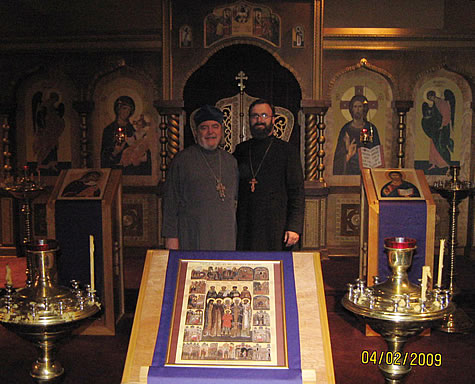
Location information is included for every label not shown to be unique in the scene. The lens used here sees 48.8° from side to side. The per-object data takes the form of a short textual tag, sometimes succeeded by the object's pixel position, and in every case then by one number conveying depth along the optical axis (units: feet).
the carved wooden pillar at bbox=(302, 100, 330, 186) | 20.76
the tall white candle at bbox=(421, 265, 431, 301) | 6.32
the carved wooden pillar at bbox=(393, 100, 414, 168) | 21.39
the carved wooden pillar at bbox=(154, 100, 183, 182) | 20.77
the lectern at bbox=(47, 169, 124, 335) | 12.45
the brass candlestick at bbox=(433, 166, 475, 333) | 14.86
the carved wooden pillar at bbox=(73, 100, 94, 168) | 21.48
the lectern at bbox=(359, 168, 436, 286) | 12.53
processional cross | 20.76
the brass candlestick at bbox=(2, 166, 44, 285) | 16.85
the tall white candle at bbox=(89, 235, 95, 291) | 6.82
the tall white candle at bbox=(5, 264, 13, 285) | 6.74
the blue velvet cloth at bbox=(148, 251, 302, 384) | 5.65
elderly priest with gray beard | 10.64
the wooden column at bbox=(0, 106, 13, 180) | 21.63
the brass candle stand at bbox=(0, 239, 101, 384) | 6.16
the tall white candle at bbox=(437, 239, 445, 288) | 6.82
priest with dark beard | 12.30
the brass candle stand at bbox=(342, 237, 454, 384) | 6.21
